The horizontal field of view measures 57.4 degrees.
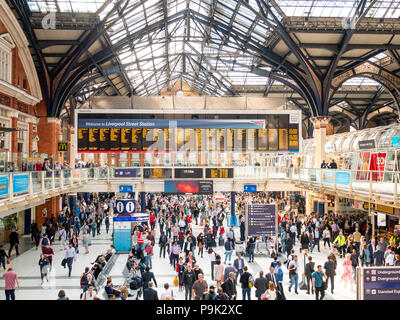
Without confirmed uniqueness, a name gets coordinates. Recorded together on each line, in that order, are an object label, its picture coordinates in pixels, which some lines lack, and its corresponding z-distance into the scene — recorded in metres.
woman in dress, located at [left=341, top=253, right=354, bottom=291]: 12.82
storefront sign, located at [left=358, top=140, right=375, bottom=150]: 21.68
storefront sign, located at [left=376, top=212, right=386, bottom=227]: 20.96
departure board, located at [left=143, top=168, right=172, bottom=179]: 25.55
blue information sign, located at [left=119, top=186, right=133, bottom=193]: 25.42
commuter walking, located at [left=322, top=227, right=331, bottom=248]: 18.78
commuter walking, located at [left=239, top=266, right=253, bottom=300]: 10.88
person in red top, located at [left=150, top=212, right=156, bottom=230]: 24.34
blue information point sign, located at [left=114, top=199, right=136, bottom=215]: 18.92
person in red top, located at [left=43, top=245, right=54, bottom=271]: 14.63
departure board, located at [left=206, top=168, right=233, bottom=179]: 25.05
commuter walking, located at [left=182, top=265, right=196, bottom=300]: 11.32
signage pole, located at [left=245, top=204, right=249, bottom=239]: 17.41
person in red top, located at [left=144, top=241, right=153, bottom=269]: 15.58
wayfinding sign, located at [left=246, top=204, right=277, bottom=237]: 17.62
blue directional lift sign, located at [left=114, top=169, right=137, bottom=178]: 25.88
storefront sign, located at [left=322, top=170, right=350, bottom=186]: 16.19
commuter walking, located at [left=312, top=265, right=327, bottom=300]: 11.04
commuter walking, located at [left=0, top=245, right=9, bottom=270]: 14.94
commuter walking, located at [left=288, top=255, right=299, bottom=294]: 12.21
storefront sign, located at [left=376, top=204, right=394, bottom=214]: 16.99
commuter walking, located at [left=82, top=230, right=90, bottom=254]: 19.08
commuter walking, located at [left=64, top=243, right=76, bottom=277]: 14.60
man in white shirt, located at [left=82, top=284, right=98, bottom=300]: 9.24
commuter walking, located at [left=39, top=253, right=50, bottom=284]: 13.50
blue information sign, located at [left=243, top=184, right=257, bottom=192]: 26.02
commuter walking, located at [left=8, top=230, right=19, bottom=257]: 18.36
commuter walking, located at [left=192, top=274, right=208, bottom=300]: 9.77
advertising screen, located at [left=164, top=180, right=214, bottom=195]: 24.58
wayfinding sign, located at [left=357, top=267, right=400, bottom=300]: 7.50
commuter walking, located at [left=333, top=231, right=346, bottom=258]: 17.00
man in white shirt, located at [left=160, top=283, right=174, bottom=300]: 9.01
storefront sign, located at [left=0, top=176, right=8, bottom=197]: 11.81
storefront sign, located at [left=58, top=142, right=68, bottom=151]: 28.92
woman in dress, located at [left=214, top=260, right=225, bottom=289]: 12.30
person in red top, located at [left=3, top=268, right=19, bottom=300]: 10.91
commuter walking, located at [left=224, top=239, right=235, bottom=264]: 16.05
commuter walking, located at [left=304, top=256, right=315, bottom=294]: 12.23
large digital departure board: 24.92
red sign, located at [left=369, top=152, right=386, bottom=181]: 18.52
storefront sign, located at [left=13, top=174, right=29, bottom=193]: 13.01
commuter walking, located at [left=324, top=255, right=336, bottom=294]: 12.08
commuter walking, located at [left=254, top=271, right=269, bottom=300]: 10.56
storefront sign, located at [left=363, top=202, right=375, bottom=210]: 19.86
